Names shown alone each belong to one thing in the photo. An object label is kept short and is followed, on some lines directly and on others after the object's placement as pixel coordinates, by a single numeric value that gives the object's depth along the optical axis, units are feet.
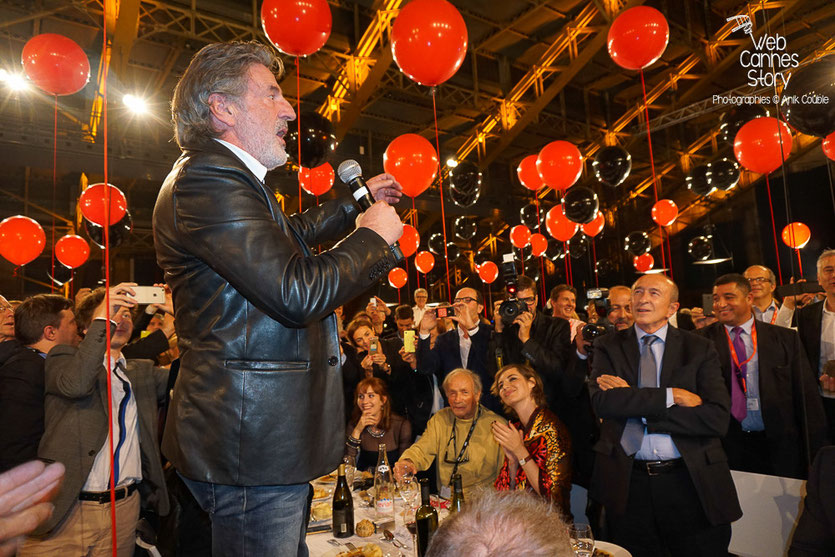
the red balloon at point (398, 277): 29.01
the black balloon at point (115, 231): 15.87
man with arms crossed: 7.48
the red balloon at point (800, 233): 22.59
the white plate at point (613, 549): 5.62
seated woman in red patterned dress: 7.80
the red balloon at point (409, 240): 21.40
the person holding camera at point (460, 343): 12.65
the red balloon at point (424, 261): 30.45
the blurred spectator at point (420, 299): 23.31
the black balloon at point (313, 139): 13.91
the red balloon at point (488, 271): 33.24
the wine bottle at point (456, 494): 6.16
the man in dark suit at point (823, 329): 10.35
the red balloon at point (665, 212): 23.95
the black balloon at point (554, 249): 34.42
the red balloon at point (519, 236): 30.07
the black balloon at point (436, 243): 31.86
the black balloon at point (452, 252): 33.06
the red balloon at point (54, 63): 11.46
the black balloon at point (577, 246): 34.76
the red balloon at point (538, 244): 29.40
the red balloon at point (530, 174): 20.66
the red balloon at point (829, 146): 12.96
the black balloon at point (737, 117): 15.80
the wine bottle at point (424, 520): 5.57
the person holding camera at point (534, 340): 10.84
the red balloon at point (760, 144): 14.55
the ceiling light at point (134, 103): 22.03
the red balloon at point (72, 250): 19.12
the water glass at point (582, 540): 4.95
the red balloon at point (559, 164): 17.22
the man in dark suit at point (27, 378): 7.98
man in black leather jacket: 2.79
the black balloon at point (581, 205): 20.24
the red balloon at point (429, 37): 11.00
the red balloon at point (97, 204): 15.52
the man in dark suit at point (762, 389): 9.87
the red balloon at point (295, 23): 11.14
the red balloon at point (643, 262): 34.68
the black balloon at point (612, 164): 18.90
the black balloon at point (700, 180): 22.97
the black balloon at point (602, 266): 39.42
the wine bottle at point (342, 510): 6.63
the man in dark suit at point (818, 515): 5.26
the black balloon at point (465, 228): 29.37
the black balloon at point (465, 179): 19.36
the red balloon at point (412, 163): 14.57
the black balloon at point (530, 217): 29.63
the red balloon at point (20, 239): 15.71
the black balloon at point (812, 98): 7.81
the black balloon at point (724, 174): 22.34
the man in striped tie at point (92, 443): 7.56
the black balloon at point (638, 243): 33.19
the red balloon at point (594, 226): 27.24
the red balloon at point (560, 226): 24.29
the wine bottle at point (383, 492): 7.12
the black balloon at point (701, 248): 34.71
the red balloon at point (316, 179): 17.56
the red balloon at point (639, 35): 14.05
